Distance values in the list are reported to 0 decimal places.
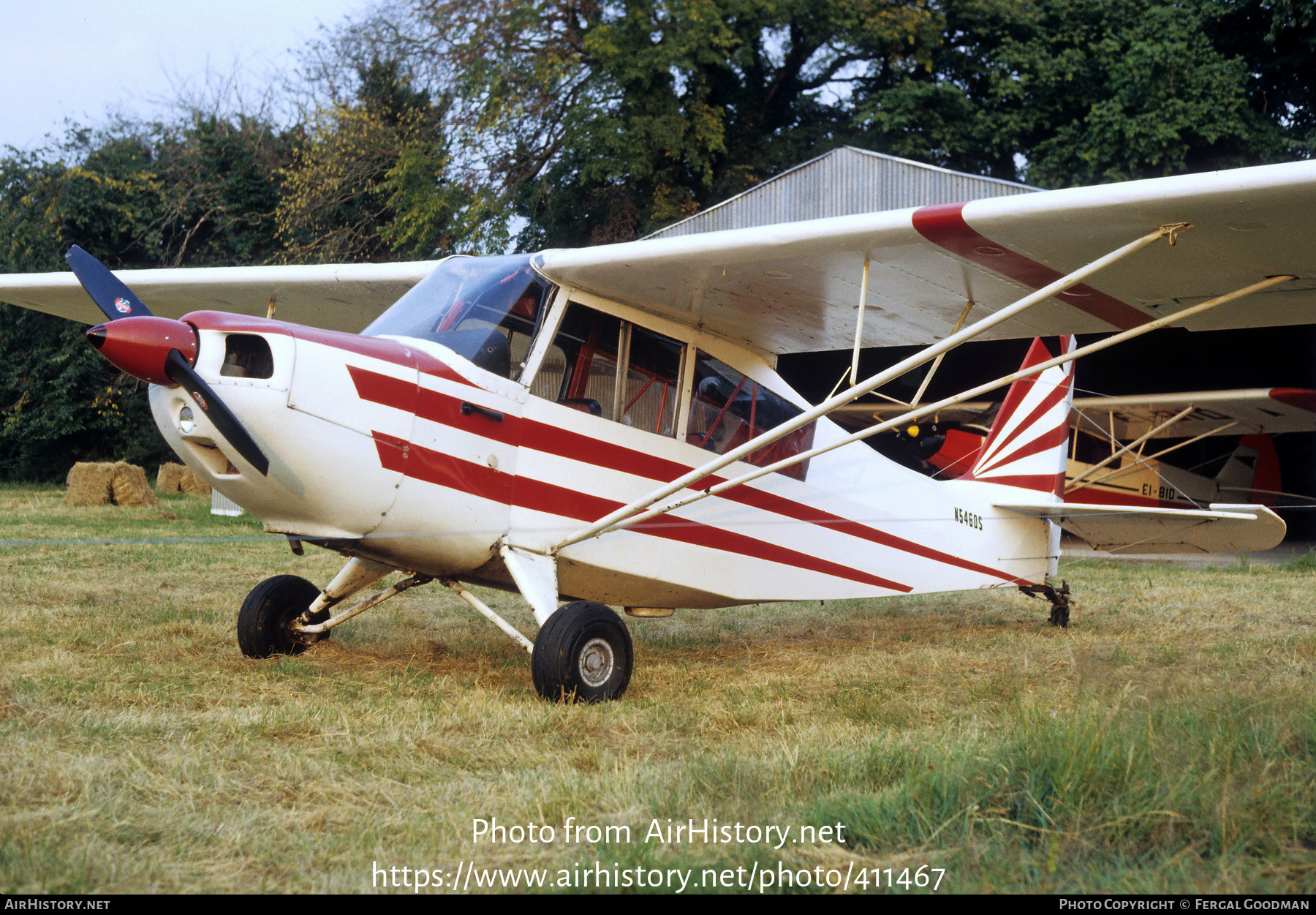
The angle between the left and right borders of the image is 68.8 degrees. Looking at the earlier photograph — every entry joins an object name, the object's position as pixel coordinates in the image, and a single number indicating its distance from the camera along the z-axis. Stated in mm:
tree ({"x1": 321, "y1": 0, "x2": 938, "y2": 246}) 21422
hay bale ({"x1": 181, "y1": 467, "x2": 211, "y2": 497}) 21453
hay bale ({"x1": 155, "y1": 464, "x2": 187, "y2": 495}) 21250
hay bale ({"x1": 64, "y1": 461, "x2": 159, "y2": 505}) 16500
